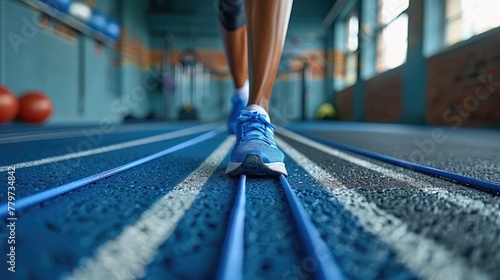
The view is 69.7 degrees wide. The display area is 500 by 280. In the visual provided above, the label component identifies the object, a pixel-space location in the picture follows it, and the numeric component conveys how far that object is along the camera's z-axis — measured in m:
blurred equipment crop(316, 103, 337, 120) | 8.23
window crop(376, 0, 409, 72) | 5.00
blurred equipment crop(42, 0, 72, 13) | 4.03
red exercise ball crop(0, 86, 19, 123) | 3.32
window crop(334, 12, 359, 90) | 7.83
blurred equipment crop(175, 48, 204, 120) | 6.82
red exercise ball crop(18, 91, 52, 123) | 3.84
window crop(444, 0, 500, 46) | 3.23
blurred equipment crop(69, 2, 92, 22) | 4.48
